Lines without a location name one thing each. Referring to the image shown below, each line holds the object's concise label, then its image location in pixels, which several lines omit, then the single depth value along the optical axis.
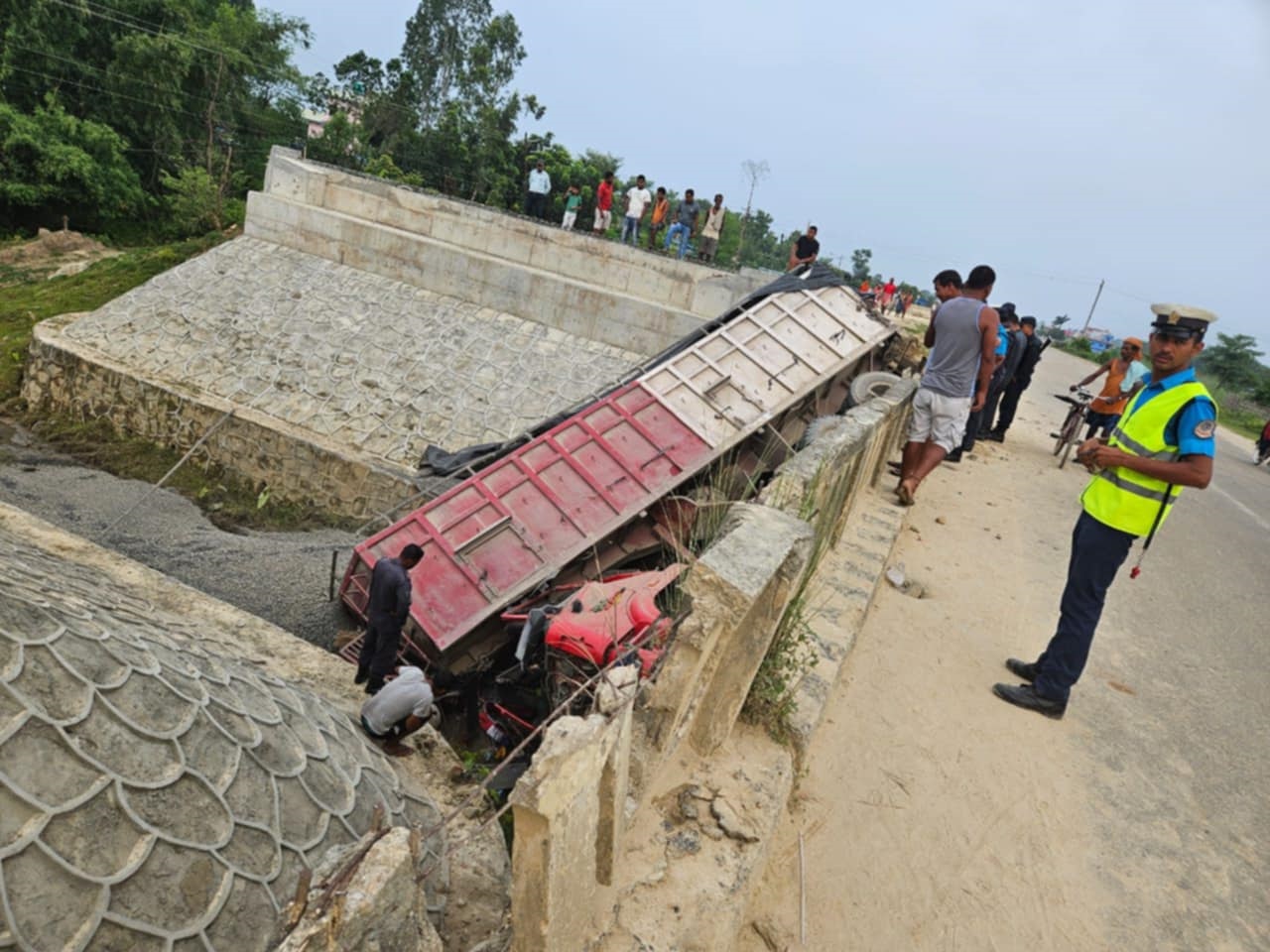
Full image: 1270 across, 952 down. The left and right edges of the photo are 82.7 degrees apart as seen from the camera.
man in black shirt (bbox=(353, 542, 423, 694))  5.06
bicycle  8.76
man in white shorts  5.04
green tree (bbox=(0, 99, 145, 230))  18.19
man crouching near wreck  3.58
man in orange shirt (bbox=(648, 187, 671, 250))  14.47
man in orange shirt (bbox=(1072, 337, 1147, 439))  8.09
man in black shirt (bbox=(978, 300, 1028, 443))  8.60
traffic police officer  2.96
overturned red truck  6.86
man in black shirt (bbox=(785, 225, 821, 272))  9.39
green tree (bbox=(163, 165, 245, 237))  16.20
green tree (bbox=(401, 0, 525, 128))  31.61
